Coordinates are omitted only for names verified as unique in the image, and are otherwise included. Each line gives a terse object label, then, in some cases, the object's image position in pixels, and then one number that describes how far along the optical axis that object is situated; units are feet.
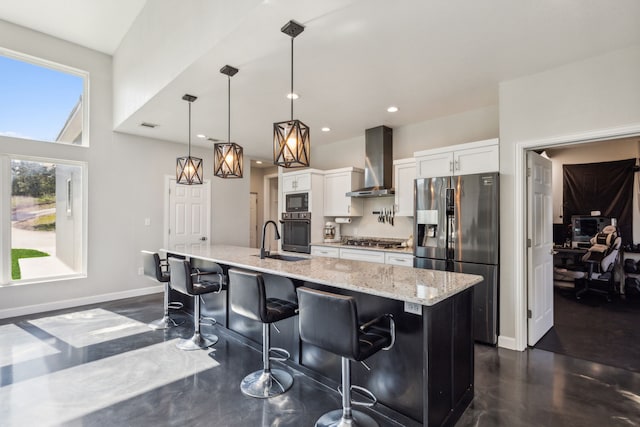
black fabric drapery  18.38
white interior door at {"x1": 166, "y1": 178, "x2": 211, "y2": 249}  18.35
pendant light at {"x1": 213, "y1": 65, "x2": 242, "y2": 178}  10.28
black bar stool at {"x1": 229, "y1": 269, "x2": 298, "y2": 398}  7.26
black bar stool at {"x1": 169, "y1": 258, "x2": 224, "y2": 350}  9.81
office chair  16.01
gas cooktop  14.83
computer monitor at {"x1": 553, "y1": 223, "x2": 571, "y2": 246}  20.43
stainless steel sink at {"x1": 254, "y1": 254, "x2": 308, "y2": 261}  10.59
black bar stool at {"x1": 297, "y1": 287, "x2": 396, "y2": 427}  5.44
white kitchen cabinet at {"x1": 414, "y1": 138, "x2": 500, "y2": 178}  10.75
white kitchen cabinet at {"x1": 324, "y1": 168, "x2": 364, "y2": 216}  16.58
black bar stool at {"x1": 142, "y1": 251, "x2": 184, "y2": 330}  11.67
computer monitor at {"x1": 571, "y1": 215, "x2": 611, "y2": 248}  18.80
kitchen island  5.81
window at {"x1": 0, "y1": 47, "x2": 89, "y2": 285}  13.61
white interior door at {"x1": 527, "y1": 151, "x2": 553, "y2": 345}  10.42
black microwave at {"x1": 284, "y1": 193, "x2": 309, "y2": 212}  17.53
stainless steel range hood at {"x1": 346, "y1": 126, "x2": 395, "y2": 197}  15.19
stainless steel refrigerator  10.43
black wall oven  17.21
